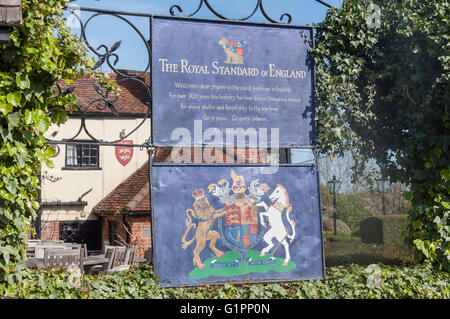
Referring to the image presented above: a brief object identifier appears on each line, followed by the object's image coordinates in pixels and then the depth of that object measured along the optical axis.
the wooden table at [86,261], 9.67
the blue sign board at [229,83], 5.48
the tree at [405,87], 6.00
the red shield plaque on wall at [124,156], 18.58
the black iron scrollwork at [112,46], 5.13
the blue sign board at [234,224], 5.34
